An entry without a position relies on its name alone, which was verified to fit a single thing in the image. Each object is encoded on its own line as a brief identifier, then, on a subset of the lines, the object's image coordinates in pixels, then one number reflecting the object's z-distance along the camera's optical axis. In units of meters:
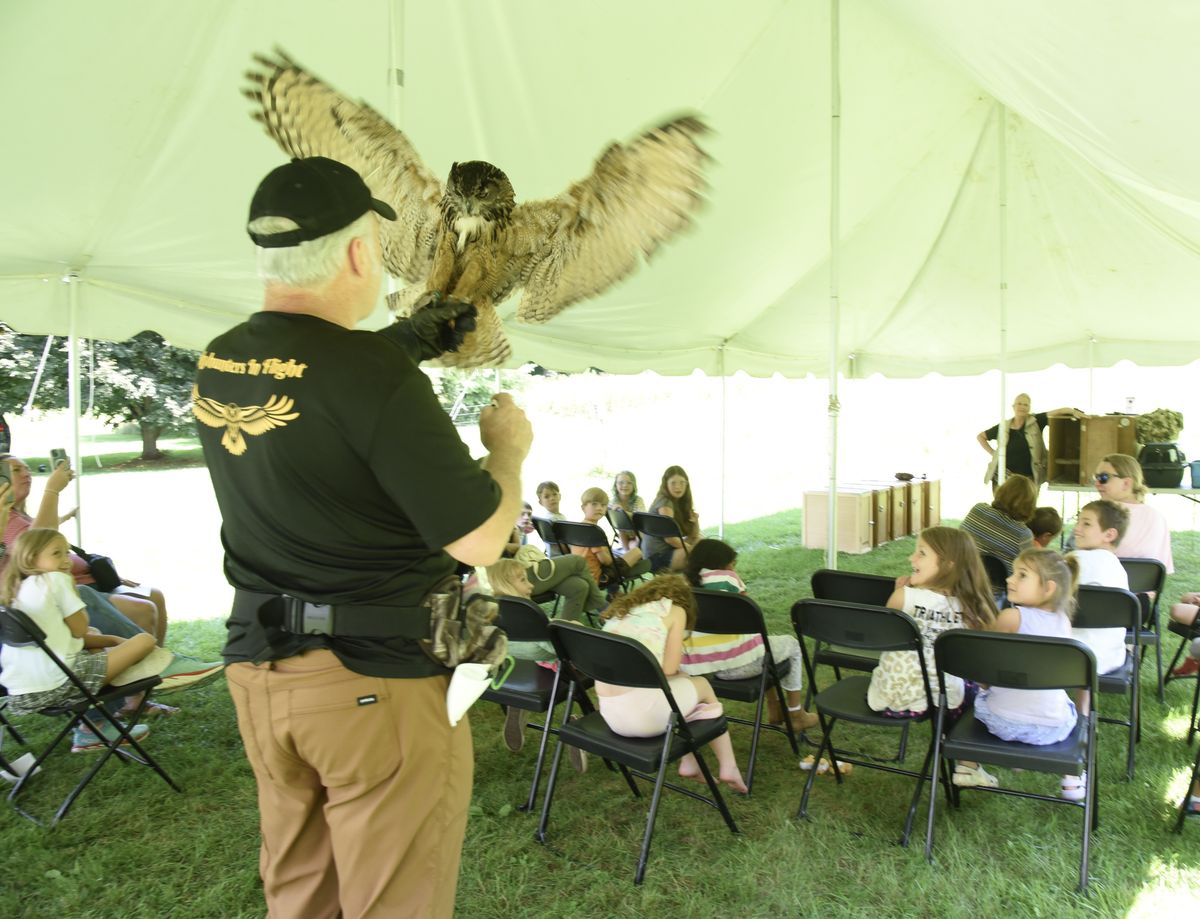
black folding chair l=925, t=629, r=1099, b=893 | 2.38
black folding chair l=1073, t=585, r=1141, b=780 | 3.07
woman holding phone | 3.95
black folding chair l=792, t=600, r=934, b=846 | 2.72
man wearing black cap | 1.18
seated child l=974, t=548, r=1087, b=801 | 2.61
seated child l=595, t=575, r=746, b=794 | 2.73
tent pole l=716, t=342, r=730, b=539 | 8.18
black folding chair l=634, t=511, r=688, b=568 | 5.80
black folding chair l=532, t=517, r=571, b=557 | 5.62
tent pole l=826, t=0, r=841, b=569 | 4.22
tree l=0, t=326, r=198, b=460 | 16.05
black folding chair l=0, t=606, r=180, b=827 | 2.89
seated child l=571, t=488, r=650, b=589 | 5.58
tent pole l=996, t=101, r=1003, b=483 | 5.81
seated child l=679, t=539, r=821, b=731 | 3.28
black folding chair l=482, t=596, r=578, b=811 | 3.15
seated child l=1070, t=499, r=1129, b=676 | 3.22
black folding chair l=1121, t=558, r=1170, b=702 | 3.71
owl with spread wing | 1.86
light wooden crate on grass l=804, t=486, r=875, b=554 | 8.11
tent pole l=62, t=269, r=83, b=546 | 4.47
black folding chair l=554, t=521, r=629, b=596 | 5.33
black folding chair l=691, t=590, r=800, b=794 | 3.12
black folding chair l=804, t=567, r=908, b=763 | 3.54
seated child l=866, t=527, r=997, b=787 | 2.83
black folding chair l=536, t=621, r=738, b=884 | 2.55
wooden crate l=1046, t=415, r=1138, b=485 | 7.77
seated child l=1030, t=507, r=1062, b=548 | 4.47
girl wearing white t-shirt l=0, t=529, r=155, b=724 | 3.05
